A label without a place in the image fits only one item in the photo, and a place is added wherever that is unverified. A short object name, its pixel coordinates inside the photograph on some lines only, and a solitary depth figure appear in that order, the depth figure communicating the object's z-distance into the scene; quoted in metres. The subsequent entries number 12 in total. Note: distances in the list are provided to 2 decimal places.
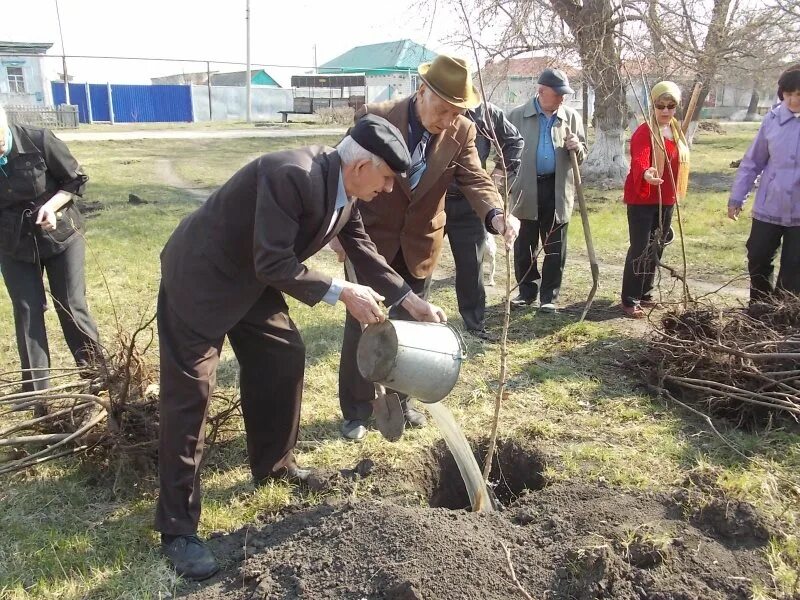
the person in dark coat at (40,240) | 3.52
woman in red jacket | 5.12
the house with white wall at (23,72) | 30.84
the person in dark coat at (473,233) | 4.91
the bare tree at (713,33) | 11.48
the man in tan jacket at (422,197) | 3.18
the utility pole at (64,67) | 20.62
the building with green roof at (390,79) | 29.74
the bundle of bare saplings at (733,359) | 3.73
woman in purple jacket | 4.61
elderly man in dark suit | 2.36
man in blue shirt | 5.37
